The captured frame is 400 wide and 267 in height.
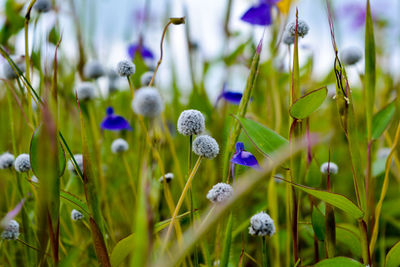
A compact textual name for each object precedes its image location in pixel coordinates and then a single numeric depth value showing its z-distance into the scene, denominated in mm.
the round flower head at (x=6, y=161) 319
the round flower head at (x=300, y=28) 290
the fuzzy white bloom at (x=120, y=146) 353
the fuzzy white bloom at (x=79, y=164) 319
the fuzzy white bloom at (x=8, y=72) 330
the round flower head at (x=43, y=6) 346
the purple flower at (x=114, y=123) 365
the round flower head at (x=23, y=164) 295
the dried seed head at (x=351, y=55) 360
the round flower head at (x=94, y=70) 444
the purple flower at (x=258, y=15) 355
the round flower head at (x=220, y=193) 262
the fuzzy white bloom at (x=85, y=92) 368
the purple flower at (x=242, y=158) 280
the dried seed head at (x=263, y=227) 264
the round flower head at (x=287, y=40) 318
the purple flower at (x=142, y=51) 501
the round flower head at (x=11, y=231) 283
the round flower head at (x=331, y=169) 318
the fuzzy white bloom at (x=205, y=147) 265
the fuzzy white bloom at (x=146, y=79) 349
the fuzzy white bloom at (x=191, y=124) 262
